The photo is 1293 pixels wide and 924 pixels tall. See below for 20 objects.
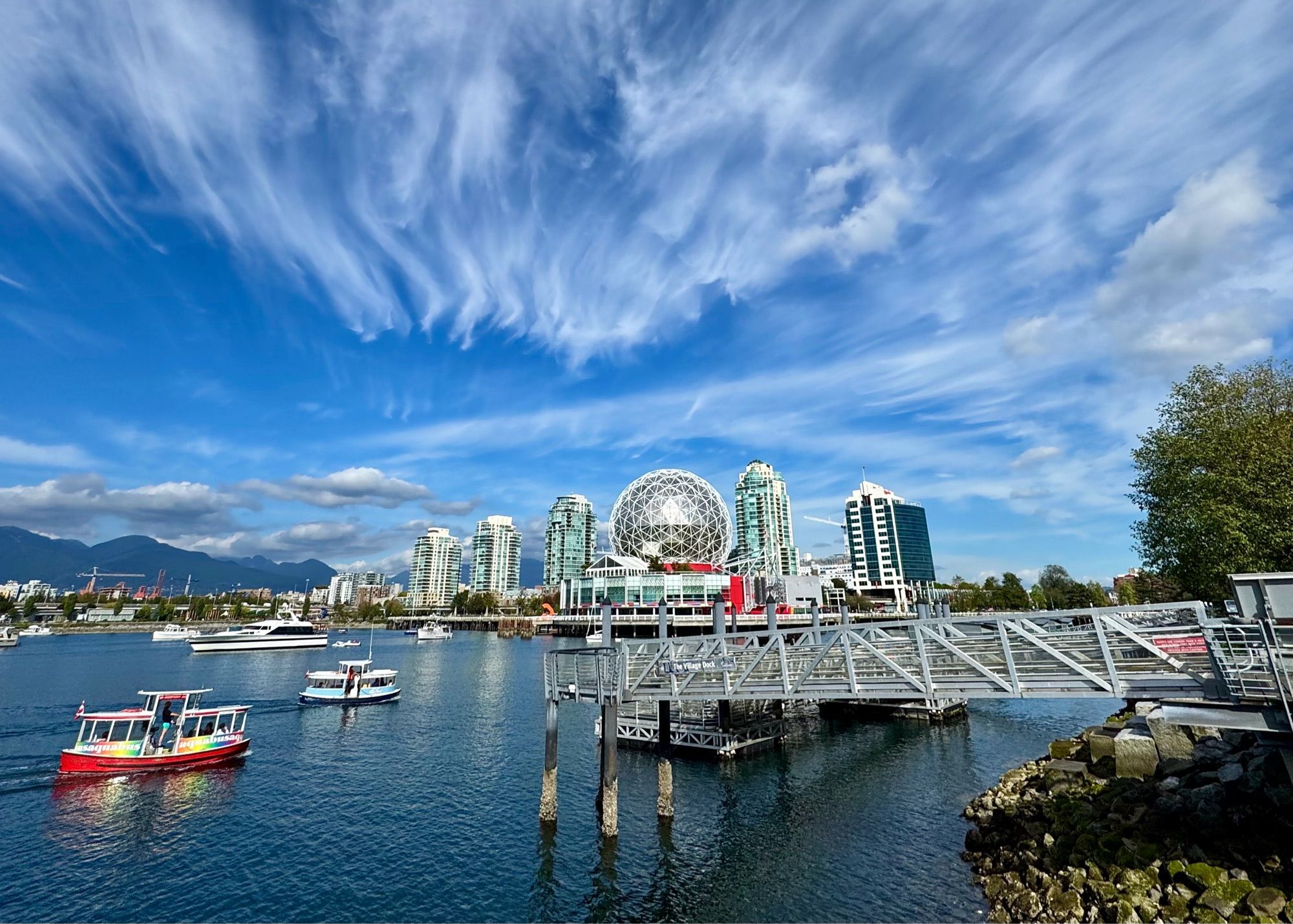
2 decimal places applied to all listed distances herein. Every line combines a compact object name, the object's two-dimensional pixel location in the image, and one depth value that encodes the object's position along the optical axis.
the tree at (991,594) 134.12
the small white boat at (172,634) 120.62
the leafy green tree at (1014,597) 129.25
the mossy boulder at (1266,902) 12.17
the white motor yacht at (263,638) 104.62
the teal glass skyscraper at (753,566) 165.43
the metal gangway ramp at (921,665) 13.62
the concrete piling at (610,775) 22.06
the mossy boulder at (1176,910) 13.15
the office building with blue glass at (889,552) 192.88
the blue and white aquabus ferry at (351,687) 52.53
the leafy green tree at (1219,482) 30.31
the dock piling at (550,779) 23.55
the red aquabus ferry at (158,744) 30.92
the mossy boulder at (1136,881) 14.34
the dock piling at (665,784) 24.03
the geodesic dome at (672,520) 146.38
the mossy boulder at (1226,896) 12.83
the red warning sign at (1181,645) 16.95
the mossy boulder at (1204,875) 13.52
